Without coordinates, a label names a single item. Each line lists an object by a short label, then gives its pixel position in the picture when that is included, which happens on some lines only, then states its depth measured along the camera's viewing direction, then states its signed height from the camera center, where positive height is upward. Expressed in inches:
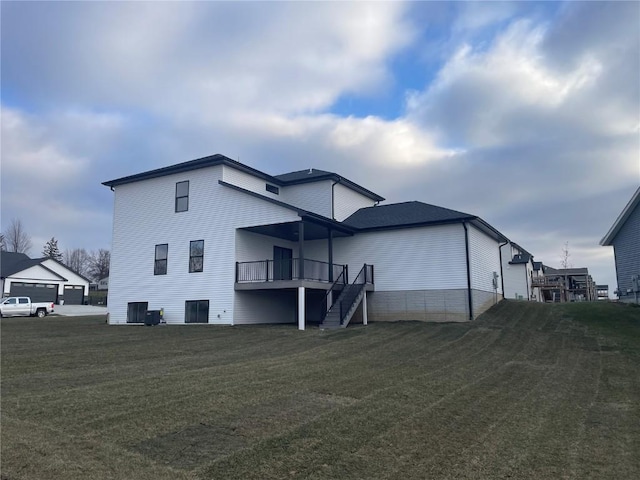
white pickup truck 1227.9 -26.2
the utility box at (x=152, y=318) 863.7 -40.8
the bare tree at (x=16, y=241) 3014.3 +373.3
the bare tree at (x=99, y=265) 3413.6 +245.8
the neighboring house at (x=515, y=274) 1502.2 +59.0
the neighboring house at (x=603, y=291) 2067.1 -1.2
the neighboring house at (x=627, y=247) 872.9 +86.2
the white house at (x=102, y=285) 2893.7 +75.9
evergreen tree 3503.9 +360.3
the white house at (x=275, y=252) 815.1 +80.8
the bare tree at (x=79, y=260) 3690.9 +299.4
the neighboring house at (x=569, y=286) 1664.6 +20.4
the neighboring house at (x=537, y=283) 1658.5 +30.6
